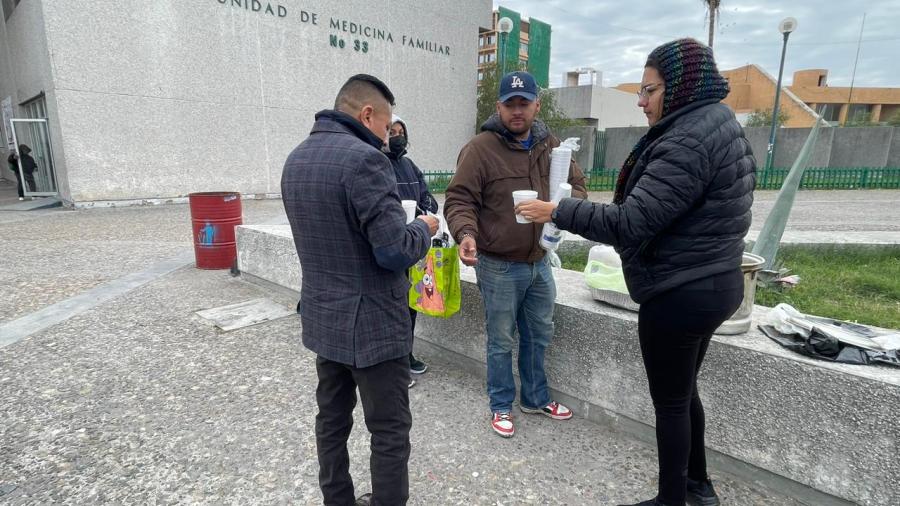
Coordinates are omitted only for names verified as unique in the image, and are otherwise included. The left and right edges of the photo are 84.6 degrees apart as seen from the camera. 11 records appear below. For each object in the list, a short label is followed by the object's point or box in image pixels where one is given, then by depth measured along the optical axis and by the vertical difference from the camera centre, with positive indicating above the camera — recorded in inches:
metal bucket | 95.5 -28.4
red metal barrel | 233.8 -31.2
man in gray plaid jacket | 66.8 -15.2
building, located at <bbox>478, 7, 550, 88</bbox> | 1325.0 +336.5
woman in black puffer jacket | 65.6 -7.9
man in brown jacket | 103.2 -13.3
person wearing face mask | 128.9 -4.2
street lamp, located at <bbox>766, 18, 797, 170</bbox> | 559.8 +146.2
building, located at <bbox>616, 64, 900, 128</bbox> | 1673.2 +239.1
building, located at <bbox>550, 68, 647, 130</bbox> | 1419.8 +167.8
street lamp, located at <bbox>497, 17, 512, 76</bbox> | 601.0 +162.8
